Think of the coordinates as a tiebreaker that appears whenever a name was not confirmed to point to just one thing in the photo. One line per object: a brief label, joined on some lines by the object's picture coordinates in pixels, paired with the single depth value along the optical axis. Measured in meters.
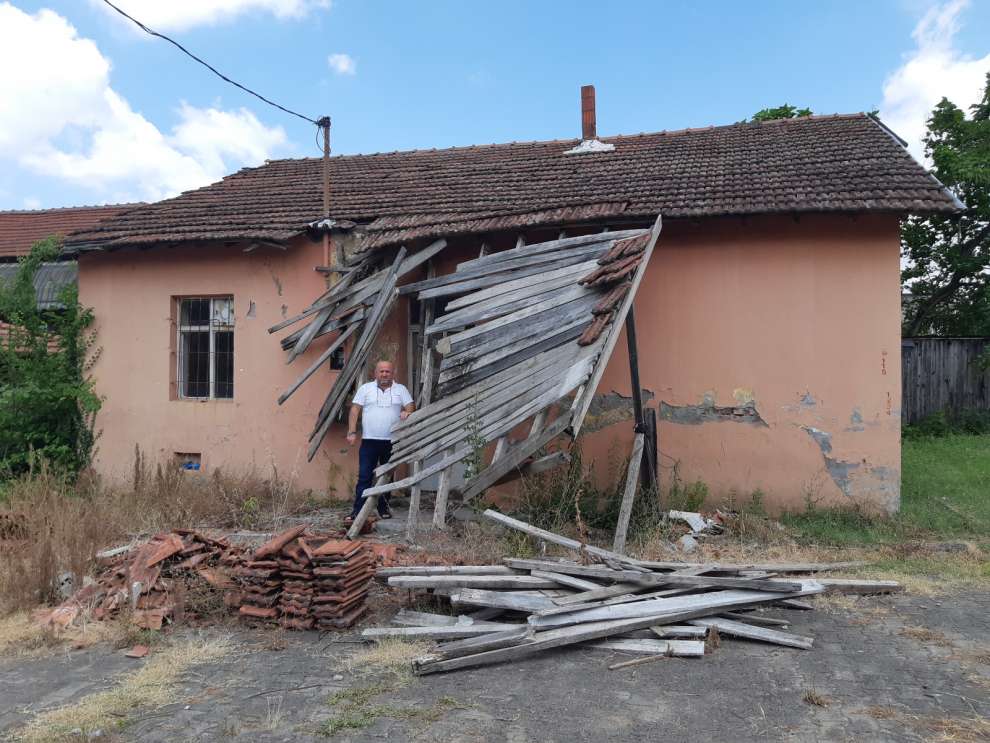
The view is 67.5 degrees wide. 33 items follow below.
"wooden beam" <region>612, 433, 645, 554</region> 6.49
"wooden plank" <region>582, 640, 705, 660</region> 4.38
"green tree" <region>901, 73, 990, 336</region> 16.06
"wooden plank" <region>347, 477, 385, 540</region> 7.08
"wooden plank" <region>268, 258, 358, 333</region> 8.81
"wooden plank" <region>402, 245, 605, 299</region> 7.69
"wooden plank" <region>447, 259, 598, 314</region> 7.40
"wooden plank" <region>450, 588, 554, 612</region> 4.72
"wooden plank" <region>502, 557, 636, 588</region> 5.02
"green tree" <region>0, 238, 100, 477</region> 9.89
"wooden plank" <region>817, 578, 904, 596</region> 5.47
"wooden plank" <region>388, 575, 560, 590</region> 4.95
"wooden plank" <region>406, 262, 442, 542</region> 7.07
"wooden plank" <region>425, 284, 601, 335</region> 7.12
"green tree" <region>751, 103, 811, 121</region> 18.94
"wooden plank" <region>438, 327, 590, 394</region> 6.72
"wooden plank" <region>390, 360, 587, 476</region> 5.91
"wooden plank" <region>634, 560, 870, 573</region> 5.36
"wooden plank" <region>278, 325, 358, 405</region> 8.74
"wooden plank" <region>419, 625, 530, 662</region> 4.32
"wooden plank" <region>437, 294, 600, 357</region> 6.92
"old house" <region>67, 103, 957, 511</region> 7.92
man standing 7.68
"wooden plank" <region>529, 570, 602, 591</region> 4.94
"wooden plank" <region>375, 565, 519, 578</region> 5.16
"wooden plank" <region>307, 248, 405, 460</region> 8.60
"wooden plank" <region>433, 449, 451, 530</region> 7.13
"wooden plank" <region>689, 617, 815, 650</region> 4.53
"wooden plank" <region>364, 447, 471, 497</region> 6.00
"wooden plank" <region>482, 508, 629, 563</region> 5.73
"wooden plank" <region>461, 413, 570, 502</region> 6.02
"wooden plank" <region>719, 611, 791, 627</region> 4.79
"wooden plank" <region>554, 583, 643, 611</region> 4.74
